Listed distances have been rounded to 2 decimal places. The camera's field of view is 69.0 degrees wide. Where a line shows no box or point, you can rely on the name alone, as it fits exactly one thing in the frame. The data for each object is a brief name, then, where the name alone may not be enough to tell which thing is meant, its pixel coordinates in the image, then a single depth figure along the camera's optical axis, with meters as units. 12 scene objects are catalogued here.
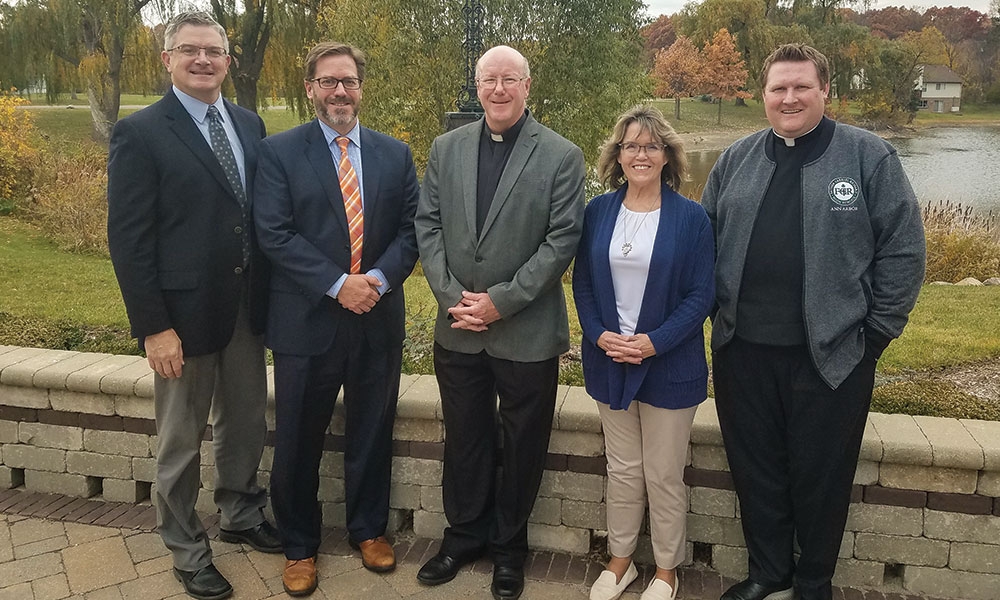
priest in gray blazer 2.72
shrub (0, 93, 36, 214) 12.26
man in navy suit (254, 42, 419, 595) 2.79
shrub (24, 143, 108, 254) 9.25
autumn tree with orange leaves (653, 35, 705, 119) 37.25
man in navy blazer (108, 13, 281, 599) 2.63
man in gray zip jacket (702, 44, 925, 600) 2.48
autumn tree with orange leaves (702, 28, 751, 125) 35.97
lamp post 6.45
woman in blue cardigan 2.62
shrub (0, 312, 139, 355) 4.30
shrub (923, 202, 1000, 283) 8.67
